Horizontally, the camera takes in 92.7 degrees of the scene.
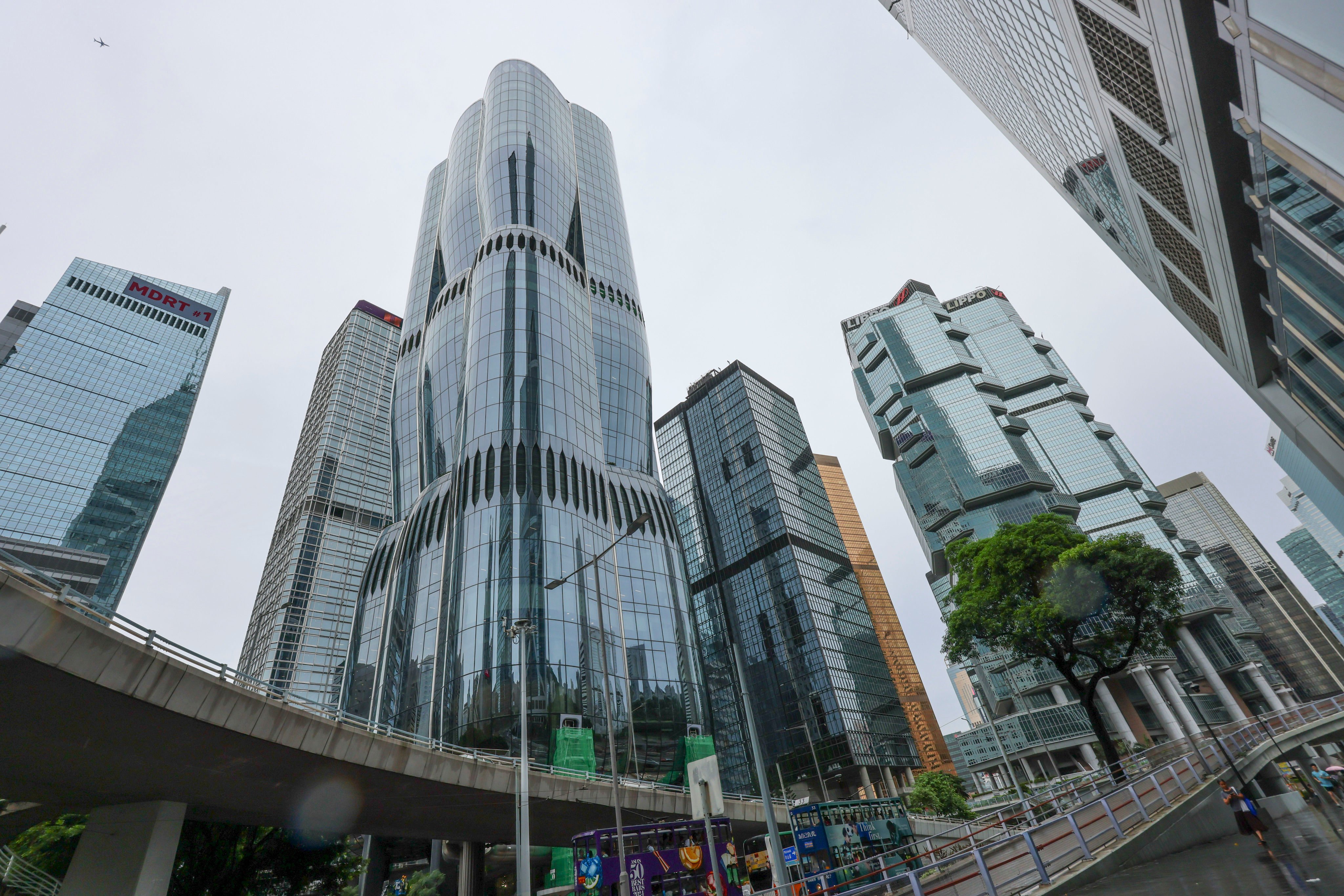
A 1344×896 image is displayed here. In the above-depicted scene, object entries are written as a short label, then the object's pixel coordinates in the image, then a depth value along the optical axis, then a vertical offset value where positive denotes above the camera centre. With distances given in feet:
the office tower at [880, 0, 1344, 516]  50.78 +56.07
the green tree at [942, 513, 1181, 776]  106.22 +30.89
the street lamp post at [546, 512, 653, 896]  63.36 +8.70
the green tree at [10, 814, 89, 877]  83.51 +18.29
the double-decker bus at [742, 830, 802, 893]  86.22 +1.36
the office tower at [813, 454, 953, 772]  447.42 +148.05
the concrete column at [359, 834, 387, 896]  164.76 +17.61
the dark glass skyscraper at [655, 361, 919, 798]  361.10 +150.48
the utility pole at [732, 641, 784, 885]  46.91 +3.90
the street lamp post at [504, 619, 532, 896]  65.62 +10.66
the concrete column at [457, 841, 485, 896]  136.87 +10.81
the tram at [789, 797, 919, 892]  84.84 +2.98
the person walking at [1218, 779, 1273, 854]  55.42 -2.11
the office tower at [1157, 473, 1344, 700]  591.78 +103.69
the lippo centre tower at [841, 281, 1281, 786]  312.71 +167.55
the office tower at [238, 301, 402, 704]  338.75 +216.25
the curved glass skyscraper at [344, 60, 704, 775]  180.14 +125.92
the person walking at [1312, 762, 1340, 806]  87.56 -1.20
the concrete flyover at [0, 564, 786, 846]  43.62 +17.36
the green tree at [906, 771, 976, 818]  219.00 +14.08
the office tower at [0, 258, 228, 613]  357.61 +309.91
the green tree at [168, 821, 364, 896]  83.82 +12.71
